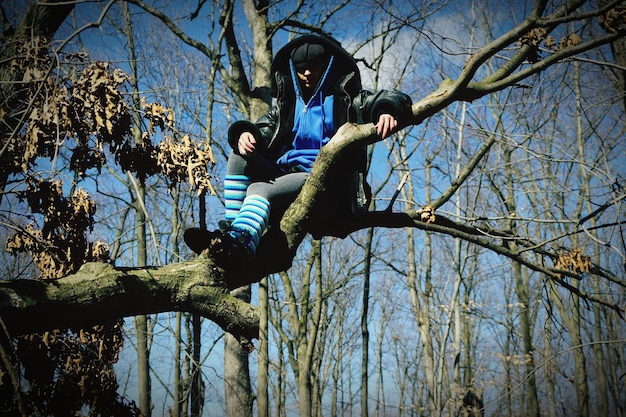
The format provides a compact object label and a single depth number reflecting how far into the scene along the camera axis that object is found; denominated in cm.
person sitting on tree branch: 266
